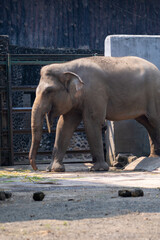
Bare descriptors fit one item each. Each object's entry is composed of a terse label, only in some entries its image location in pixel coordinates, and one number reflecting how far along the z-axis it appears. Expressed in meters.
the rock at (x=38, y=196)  8.79
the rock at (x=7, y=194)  9.23
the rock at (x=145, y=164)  16.37
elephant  16.69
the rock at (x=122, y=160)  19.06
